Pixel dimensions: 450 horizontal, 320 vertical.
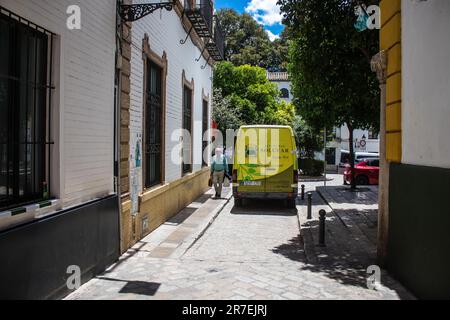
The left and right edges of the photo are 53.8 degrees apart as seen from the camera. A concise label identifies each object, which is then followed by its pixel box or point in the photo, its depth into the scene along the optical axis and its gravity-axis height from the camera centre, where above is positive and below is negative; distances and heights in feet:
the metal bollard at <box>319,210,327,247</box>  27.84 -4.48
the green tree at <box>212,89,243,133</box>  91.66 +8.05
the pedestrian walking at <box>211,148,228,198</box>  50.93 -1.47
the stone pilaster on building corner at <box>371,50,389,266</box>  23.29 -0.97
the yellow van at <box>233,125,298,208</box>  43.93 -0.92
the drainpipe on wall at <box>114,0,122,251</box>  23.35 +2.72
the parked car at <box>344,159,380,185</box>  79.00 -2.93
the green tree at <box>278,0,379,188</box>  31.19 +7.95
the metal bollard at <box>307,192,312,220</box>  38.15 -4.45
